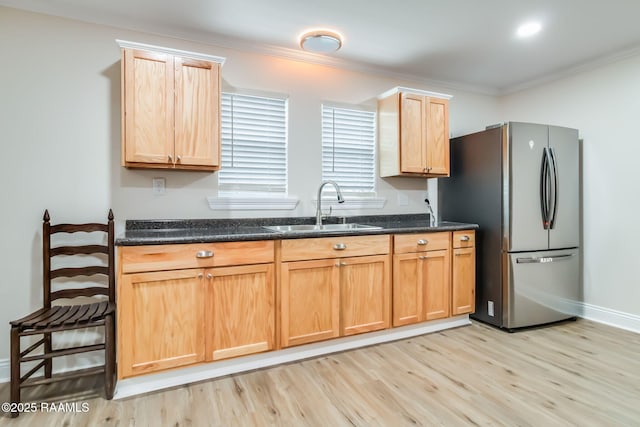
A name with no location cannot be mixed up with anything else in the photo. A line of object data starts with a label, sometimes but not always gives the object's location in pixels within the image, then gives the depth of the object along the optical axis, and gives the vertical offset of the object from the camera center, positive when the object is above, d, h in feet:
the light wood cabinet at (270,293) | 6.70 -1.84
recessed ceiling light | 8.51 +4.67
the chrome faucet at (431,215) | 11.84 -0.07
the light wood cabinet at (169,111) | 7.49 +2.30
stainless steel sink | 9.71 -0.41
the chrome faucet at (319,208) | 9.95 +0.14
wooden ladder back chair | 6.07 -1.96
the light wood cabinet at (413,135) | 10.49 +2.44
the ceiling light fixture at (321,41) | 8.82 +4.49
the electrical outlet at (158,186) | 8.54 +0.66
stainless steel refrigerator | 9.92 -0.23
